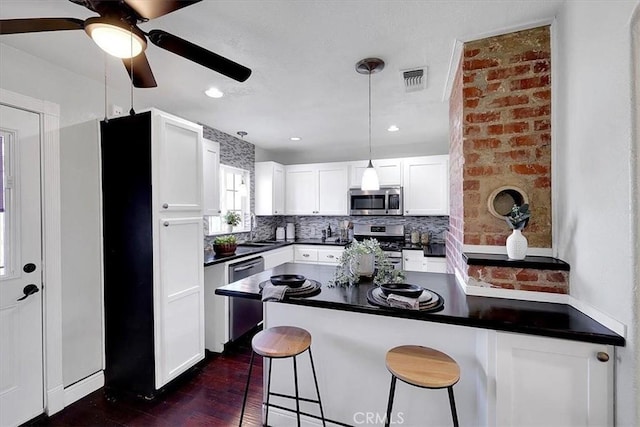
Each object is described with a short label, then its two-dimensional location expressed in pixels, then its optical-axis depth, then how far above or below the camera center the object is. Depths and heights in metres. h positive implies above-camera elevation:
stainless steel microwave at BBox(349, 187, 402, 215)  4.11 +0.14
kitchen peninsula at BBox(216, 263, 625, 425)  1.14 -0.70
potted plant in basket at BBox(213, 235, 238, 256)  3.02 -0.37
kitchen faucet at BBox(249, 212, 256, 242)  4.38 -0.18
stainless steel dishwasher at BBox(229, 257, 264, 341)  2.89 -1.05
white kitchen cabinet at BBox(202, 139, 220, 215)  3.06 +0.40
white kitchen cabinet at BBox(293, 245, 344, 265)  4.25 -0.66
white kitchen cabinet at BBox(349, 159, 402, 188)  4.17 +0.62
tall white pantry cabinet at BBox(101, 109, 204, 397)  2.06 -0.27
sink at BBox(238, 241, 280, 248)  3.87 -0.48
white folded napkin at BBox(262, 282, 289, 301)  1.52 -0.45
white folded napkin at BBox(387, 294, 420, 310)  1.34 -0.44
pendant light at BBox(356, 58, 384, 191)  1.94 +1.02
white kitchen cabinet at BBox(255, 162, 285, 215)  4.45 +0.38
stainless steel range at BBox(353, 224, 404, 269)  4.39 -0.36
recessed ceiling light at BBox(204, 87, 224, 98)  2.40 +1.05
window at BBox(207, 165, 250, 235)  3.75 +0.20
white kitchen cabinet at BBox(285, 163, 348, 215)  4.50 +0.38
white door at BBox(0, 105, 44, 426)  1.77 -0.38
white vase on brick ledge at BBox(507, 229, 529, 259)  1.52 -0.19
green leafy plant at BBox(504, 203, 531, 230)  1.51 -0.04
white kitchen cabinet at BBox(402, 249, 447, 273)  3.44 -0.66
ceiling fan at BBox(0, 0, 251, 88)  1.09 +0.77
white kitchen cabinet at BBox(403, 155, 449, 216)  3.92 +0.37
